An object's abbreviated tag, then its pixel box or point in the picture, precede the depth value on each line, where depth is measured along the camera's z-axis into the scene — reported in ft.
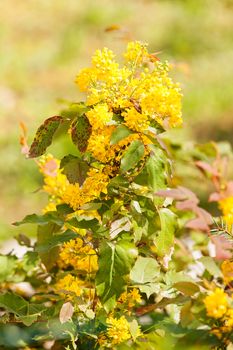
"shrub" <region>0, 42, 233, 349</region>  5.10
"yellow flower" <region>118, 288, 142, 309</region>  5.25
